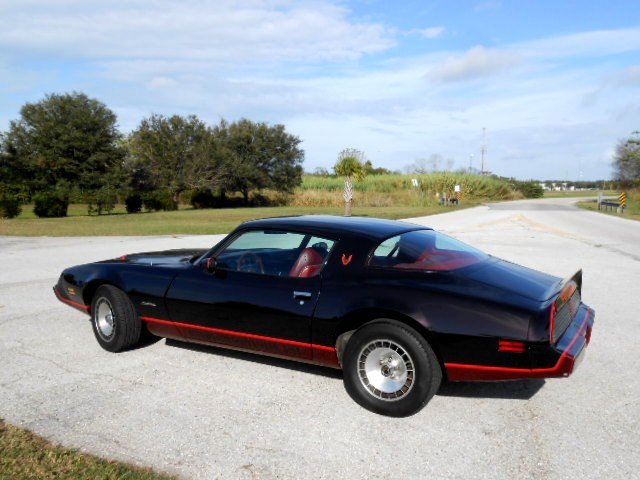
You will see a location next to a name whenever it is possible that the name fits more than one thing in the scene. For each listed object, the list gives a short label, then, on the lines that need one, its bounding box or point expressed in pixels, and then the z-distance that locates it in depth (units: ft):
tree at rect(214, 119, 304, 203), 155.74
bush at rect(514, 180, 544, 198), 235.81
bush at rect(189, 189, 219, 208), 146.61
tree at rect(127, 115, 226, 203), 135.95
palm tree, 152.15
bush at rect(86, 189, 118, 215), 104.12
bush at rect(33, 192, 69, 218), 93.40
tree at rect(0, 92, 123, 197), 105.60
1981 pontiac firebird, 11.50
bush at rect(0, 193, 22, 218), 87.56
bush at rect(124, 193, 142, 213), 112.88
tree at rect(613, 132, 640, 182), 189.20
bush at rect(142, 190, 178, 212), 116.57
